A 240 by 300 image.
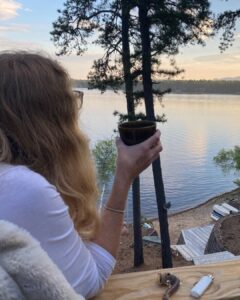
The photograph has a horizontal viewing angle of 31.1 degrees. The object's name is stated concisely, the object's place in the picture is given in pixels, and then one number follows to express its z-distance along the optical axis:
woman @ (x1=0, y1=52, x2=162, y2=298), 1.04
